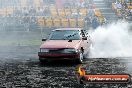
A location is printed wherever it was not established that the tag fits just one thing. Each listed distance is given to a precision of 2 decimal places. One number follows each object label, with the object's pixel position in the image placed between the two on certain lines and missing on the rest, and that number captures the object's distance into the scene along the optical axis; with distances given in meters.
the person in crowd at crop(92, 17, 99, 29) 30.98
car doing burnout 15.72
